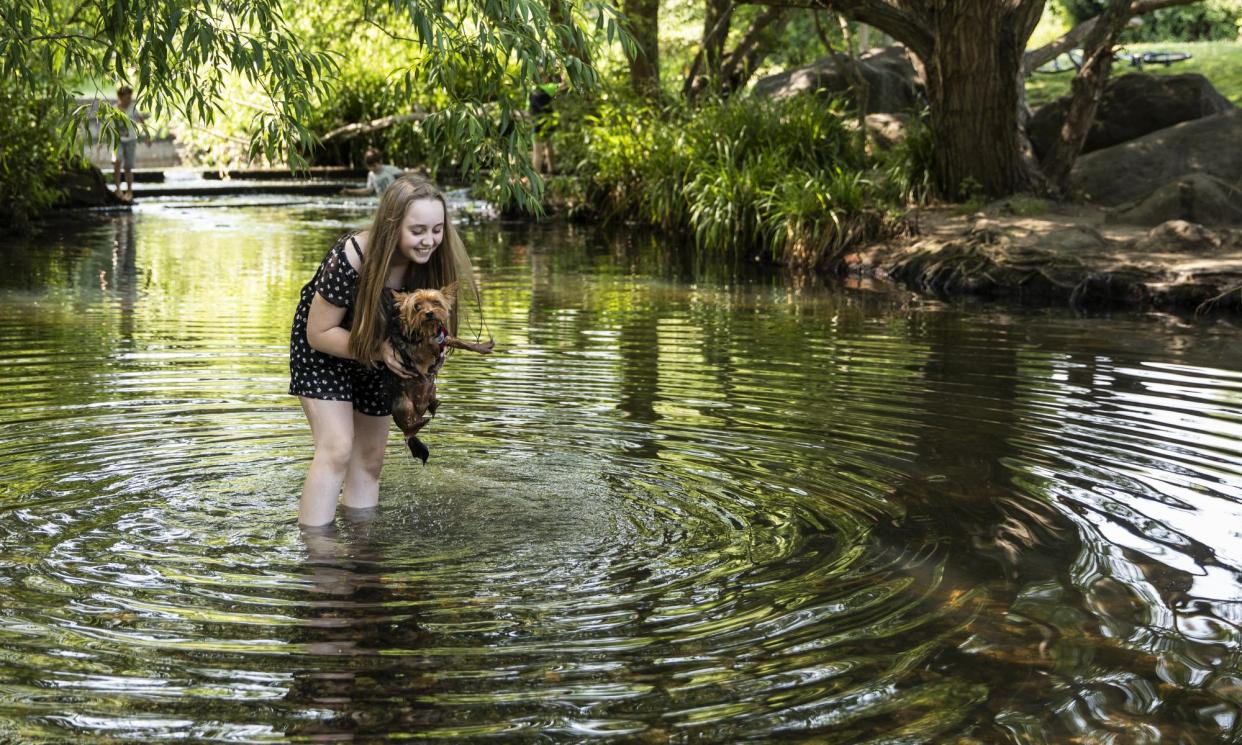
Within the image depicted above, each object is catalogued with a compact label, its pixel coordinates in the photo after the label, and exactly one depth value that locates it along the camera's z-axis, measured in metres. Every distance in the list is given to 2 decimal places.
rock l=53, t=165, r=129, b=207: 22.23
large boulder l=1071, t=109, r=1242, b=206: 17.02
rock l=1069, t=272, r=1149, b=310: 13.61
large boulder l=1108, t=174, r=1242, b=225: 15.23
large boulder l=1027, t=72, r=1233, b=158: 18.77
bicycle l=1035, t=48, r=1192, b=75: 25.84
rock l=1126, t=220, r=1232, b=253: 14.24
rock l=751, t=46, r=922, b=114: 22.06
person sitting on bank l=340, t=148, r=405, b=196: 19.84
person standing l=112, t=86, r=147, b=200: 21.59
